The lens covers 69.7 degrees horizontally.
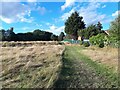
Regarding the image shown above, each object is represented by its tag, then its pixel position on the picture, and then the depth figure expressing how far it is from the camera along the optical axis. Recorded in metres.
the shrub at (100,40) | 12.77
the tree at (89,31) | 23.42
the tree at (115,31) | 10.15
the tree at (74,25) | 27.34
